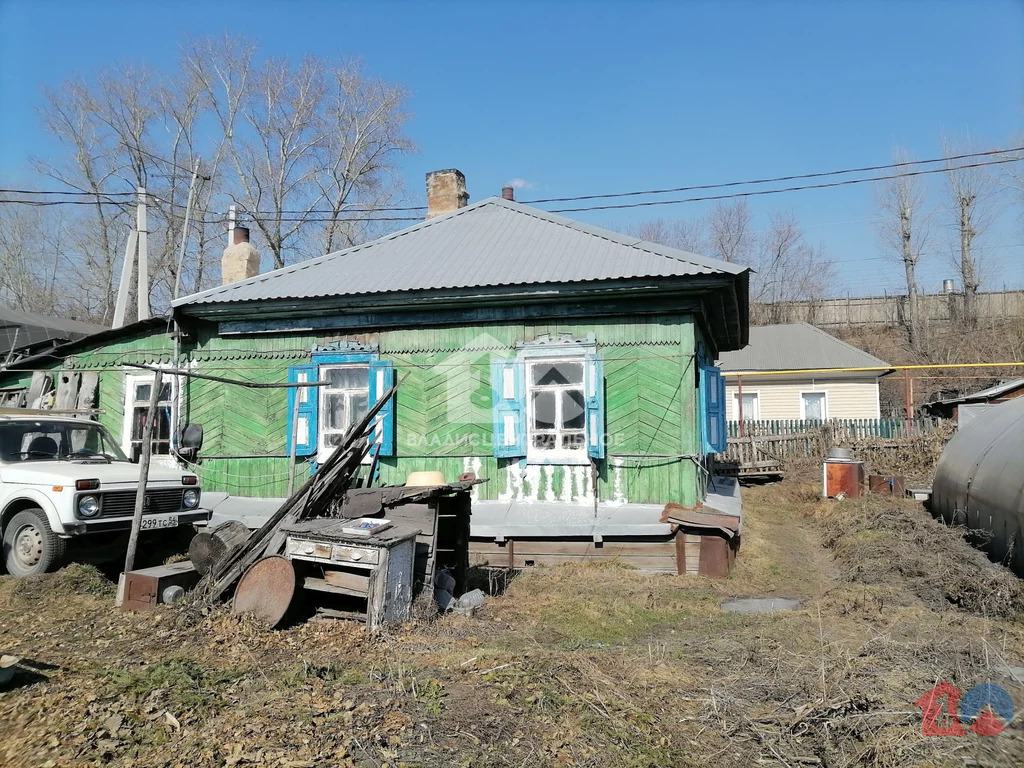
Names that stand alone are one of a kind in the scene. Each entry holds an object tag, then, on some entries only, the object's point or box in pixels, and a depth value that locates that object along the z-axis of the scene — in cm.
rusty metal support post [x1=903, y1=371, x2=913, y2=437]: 2226
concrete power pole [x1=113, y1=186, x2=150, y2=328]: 1934
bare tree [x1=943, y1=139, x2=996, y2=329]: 3634
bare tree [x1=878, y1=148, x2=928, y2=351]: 3678
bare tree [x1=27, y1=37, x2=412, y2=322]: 3061
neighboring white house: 2681
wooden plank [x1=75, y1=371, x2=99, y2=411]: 1217
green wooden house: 940
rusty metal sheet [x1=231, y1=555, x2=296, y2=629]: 606
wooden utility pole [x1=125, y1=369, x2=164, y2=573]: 703
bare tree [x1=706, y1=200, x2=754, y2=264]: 4472
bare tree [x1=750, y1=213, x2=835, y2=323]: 4094
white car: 758
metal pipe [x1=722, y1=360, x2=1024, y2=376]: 2554
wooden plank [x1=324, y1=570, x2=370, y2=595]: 610
